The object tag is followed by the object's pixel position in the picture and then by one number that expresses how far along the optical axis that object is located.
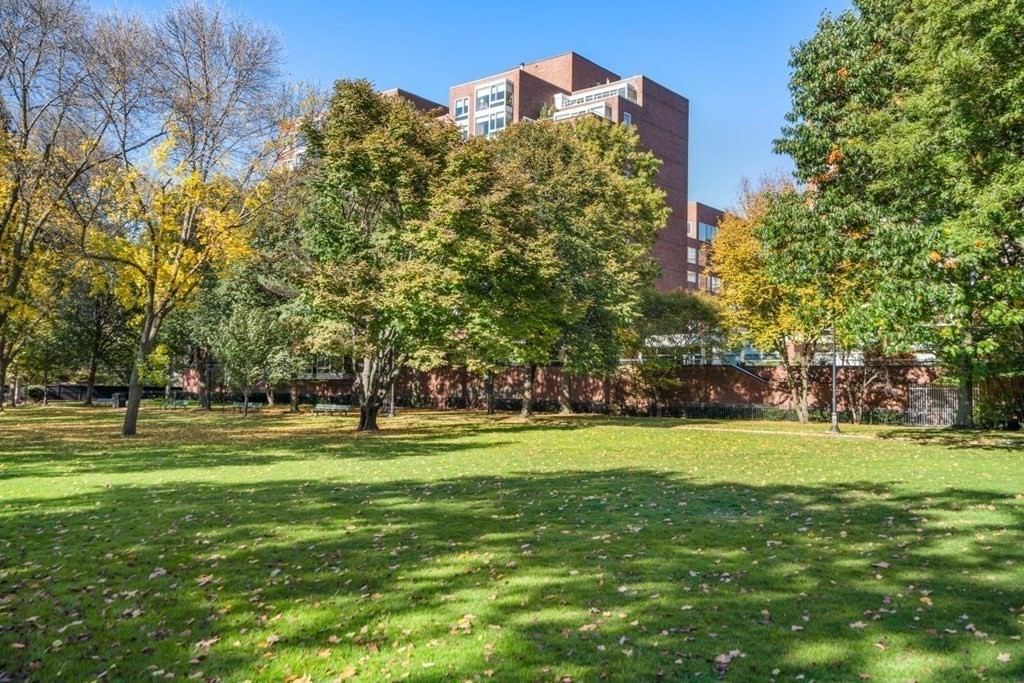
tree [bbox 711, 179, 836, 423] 33.41
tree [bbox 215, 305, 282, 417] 34.62
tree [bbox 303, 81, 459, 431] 21.89
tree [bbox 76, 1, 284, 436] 21.81
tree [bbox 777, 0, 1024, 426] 16.20
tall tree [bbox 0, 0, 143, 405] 19.64
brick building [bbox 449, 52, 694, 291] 59.75
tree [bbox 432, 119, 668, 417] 22.86
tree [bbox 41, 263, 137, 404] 46.31
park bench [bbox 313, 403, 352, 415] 41.25
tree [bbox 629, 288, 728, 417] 39.38
